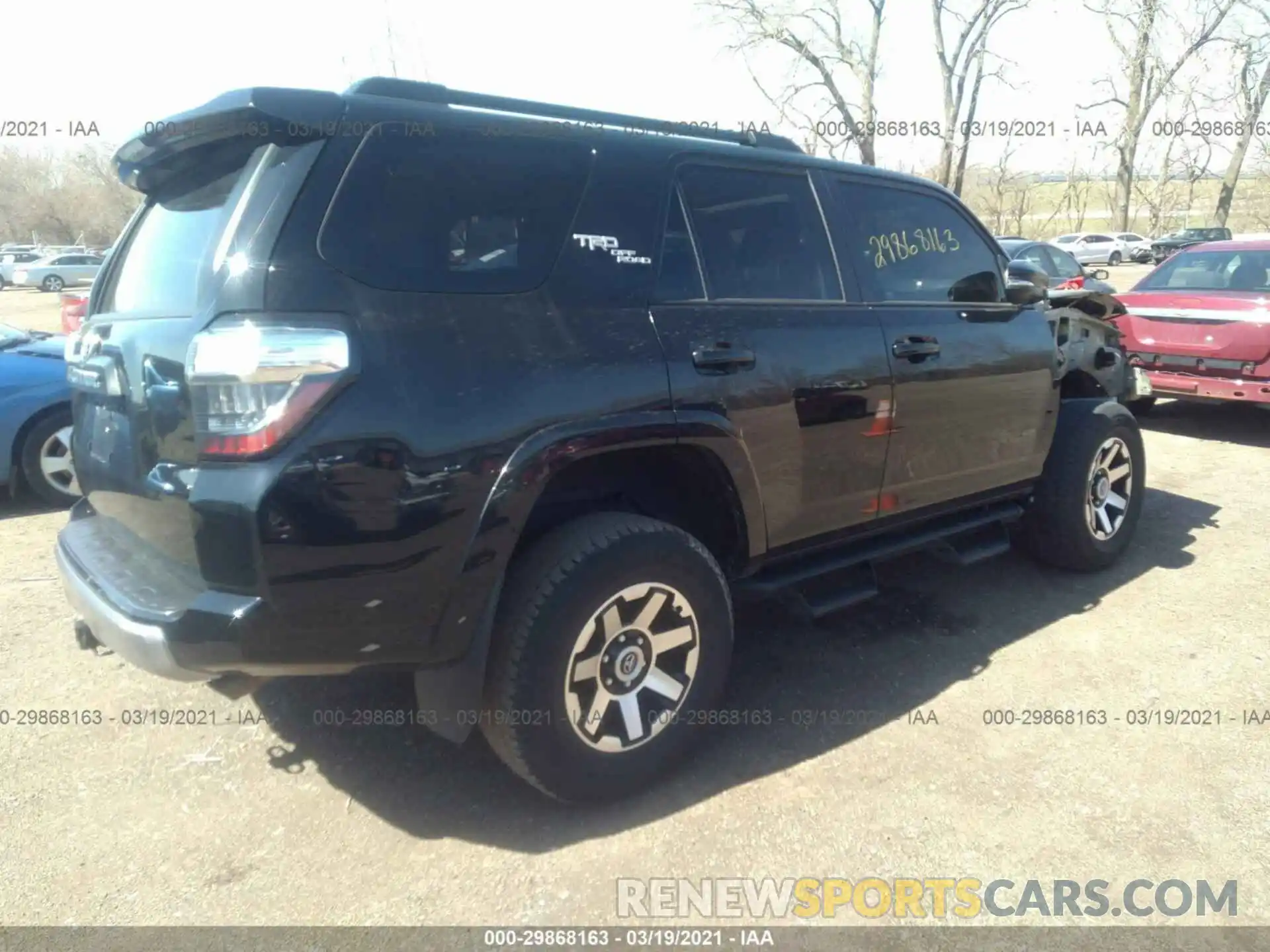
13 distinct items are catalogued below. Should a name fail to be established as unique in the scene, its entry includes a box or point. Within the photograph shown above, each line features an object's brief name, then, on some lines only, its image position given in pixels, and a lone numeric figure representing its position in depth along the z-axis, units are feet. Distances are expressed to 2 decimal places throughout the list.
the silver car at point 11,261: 120.16
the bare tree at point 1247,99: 110.22
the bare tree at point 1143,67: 113.80
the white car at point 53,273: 116.57
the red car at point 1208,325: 22.75
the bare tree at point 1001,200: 123.85
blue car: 18.08
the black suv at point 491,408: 6.72
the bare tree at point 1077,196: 148.87
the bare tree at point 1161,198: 155.43
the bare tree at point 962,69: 108.27
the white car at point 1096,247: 130.61
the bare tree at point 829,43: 110.83
